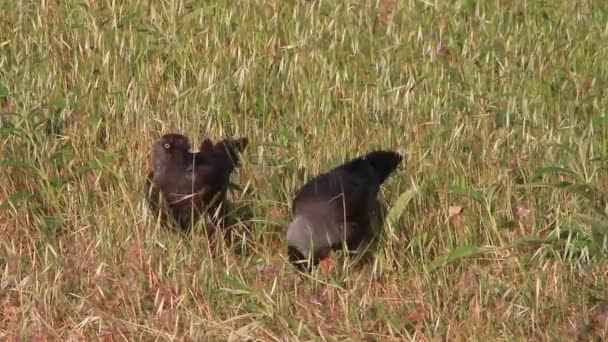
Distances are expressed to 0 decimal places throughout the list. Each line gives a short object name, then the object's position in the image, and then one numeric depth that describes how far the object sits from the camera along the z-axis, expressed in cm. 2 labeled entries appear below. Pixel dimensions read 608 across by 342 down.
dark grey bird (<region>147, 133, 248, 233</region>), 1096
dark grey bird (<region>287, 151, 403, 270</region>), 1066
